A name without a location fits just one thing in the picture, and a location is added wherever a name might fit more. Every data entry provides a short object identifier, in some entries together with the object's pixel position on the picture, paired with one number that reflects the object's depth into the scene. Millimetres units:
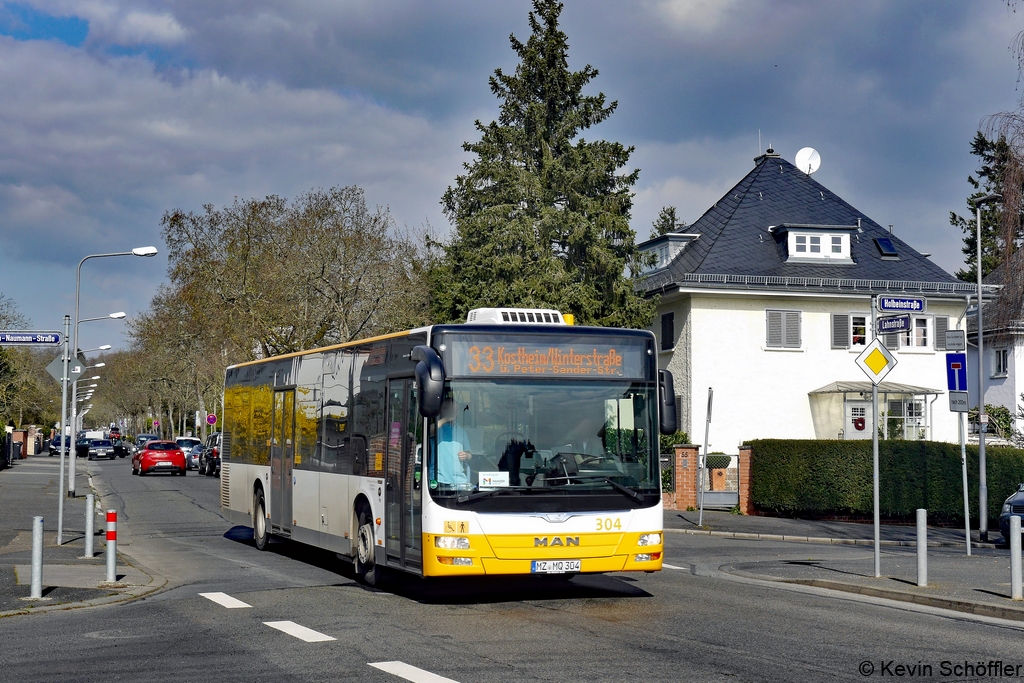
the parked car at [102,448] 90375
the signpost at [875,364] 15352
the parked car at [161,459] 54938
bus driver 11734
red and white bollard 14148
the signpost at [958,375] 20250
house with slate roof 40969
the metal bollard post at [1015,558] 12523
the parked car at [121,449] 98481
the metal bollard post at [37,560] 12828
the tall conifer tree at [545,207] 40906
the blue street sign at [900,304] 15953
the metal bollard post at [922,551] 13905
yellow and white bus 11641
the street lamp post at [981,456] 22331
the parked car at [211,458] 55719
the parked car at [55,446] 87850
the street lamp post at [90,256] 32594
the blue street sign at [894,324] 15315
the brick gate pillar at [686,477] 31719
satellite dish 50969
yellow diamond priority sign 15453
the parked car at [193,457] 67031
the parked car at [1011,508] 22219
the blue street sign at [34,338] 20173
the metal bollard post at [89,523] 17328
